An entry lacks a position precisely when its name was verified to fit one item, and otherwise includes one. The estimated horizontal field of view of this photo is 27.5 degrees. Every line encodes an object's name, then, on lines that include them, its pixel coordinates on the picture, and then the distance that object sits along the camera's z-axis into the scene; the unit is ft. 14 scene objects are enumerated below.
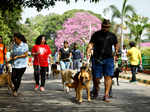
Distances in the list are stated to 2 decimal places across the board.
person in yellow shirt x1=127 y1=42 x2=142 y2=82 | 43.01
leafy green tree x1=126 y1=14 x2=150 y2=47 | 112.57
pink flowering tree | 175.90
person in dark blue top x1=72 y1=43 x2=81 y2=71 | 56.54
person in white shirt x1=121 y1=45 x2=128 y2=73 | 62.73
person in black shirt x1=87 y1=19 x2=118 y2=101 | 24.45
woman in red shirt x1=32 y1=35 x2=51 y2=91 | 32.32
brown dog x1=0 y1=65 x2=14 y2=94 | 27.27
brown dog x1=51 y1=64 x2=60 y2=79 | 52.49
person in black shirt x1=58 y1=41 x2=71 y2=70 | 37.14
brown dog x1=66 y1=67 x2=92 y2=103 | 23.20
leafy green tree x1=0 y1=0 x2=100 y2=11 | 34.40
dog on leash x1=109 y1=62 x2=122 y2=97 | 32.57
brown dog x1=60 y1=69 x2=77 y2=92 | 30.59
